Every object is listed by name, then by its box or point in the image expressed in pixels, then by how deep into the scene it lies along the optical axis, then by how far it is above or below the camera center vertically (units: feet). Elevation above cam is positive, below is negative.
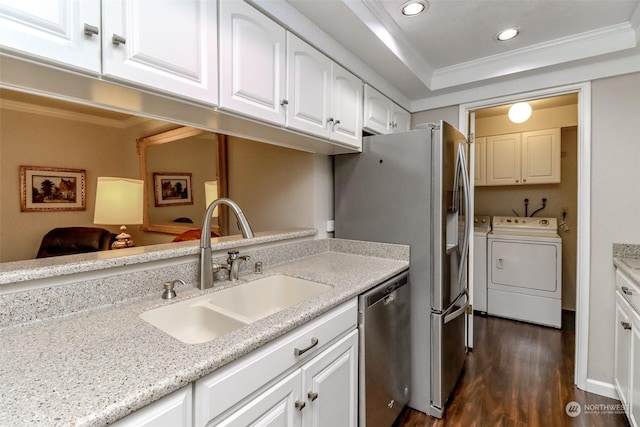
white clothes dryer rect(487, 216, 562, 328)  9.96 -2.22
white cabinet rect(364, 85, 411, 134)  6.84 +2.49
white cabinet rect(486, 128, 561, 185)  11.09 +2.05
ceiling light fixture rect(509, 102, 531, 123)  8.95 +3.02
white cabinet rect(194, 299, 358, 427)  2.55 -1.81
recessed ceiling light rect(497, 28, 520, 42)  6.16 +3.75
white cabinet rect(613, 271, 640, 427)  4.83 -2.56
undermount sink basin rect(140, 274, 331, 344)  3.71 -1.40
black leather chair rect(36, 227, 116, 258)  9.87 -1.03
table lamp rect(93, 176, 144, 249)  7.74 +0.23
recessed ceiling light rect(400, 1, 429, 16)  5.26 +3.70
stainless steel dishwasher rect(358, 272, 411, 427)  4.62 -2.46
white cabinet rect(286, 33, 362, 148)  4.81 +2.11
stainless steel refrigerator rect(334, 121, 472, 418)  5.82 -0.28
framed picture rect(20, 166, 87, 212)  10.24 +0.79
